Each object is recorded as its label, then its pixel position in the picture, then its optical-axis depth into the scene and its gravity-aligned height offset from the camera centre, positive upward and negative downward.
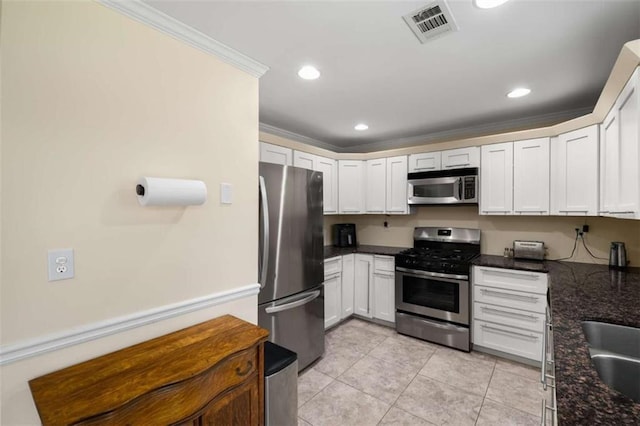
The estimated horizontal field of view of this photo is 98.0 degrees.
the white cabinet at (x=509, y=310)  2.58 -0.94
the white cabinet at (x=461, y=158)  3.17 +0.66
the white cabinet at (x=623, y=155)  1.39 +0.36
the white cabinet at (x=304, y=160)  3.22 +0.65
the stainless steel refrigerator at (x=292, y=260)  2.27 -0.41
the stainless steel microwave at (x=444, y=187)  3.13 +0.33
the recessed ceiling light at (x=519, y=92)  2.38 +1.07
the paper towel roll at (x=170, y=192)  1.32 +0.11
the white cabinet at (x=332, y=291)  3.27 -0.94
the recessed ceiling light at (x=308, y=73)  2.04 +1.07
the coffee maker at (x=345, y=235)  4.19 -0.32
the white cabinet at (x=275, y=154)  2.86 +0.64
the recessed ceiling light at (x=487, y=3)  1.36 +1.05
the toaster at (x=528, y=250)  2.93 -0.38
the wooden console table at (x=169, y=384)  0.95 -0.65
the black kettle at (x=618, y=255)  2.52 -0.37
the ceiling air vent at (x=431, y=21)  1.43 +1.06
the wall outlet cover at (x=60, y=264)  1.15 -0.22
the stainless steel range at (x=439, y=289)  2.93 -0.85
